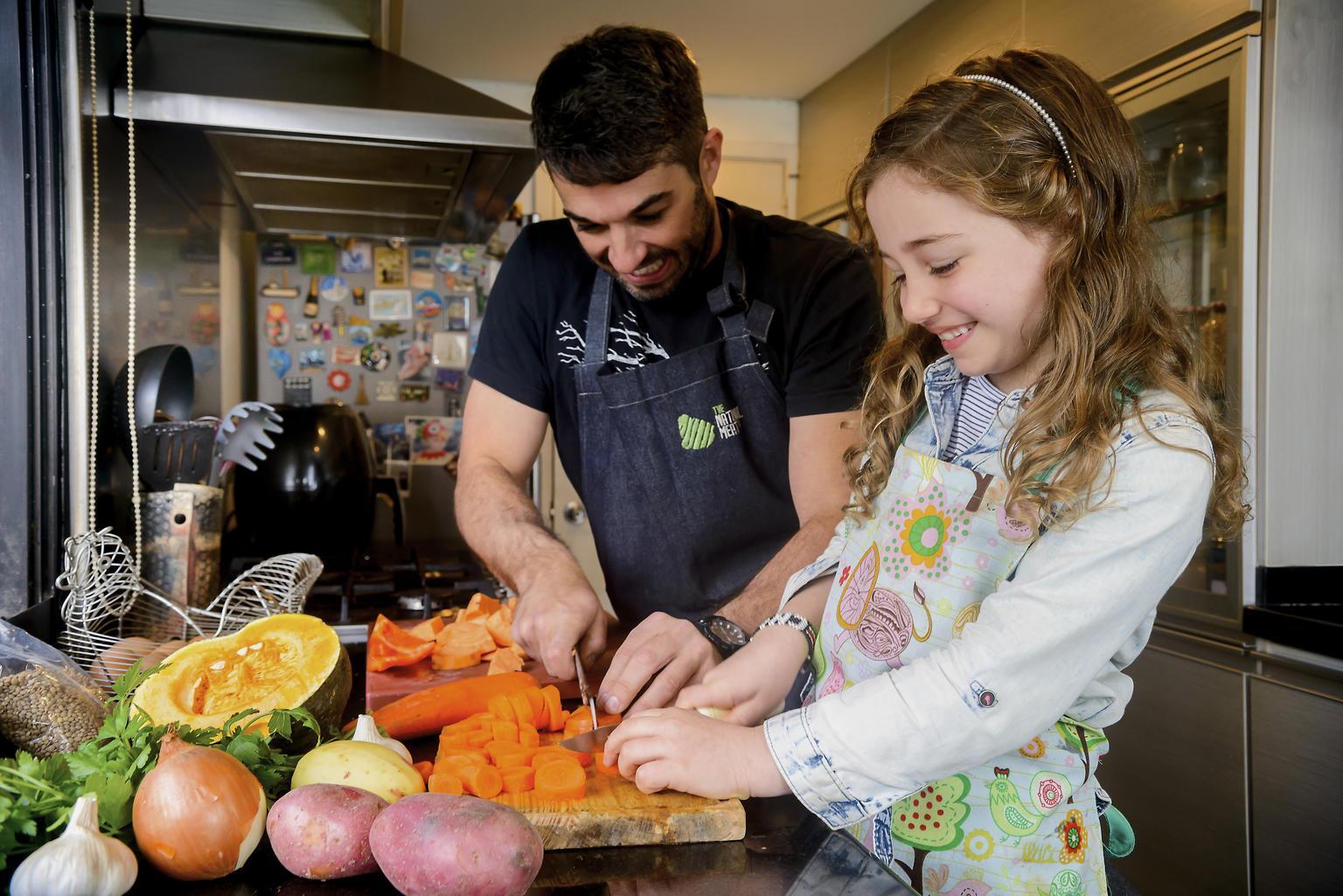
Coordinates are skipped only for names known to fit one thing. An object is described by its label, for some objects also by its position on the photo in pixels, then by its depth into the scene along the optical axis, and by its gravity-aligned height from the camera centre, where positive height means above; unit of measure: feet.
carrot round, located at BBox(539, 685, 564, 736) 3.59 -1.01
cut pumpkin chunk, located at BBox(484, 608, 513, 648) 4.61 -0.94
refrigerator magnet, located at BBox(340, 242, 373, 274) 11.03 +1.81
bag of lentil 2.78 -0.80
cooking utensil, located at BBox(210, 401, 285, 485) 6.23 -0.07
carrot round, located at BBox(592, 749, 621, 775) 3.05 -1.05
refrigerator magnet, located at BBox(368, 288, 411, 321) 11.16 +1.32
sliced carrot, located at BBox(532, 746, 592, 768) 2.97 -0.99
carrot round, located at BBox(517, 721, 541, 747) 3.27 -1.02
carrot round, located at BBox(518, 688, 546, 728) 3.55 -0.99
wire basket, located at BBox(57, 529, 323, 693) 4.14 -0.88
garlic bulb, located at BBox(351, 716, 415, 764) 2.85 -0.88
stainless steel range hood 6.63 +2.05
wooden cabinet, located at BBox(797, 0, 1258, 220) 7.59 +3.59
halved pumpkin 3.28 -0.86
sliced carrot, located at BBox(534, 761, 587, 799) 2.80 -1.00
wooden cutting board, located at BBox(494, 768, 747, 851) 2.69 -1.07
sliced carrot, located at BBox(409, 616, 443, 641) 4.60 -0.95
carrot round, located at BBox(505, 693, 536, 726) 3.47 -0.98
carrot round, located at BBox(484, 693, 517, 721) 3.46 -0.98
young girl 2.78 -0.30
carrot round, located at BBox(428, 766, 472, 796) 2.76 -0.99
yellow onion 2.20 -0.87
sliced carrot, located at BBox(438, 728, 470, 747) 3.14 -0.99
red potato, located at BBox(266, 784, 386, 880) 2.27 -0.93
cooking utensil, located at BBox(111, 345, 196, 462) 5.51 +0.22
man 4.61 +0.33
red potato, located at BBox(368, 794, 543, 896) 2.14 -0.92
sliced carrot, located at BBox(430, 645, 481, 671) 4.42 -1.04
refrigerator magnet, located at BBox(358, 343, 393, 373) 11.17 +0.74
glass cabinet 6.79 +1.47
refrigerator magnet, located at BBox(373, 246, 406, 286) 11.16 +1.75
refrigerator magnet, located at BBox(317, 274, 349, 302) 10.95 +1.47
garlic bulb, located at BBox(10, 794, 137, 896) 1.97 -0.88
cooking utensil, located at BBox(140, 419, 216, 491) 5.53 -0.17
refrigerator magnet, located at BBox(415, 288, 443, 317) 11.35 +1.34
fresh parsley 2.17 -0.82
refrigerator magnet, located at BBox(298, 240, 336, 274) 10.89 +1.80
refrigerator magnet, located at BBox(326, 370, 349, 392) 11.05 +0.48
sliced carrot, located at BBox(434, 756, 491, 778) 2.86 -0.98
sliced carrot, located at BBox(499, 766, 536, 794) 2.85 -1.01
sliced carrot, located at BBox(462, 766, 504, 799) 2.81 -1.00
